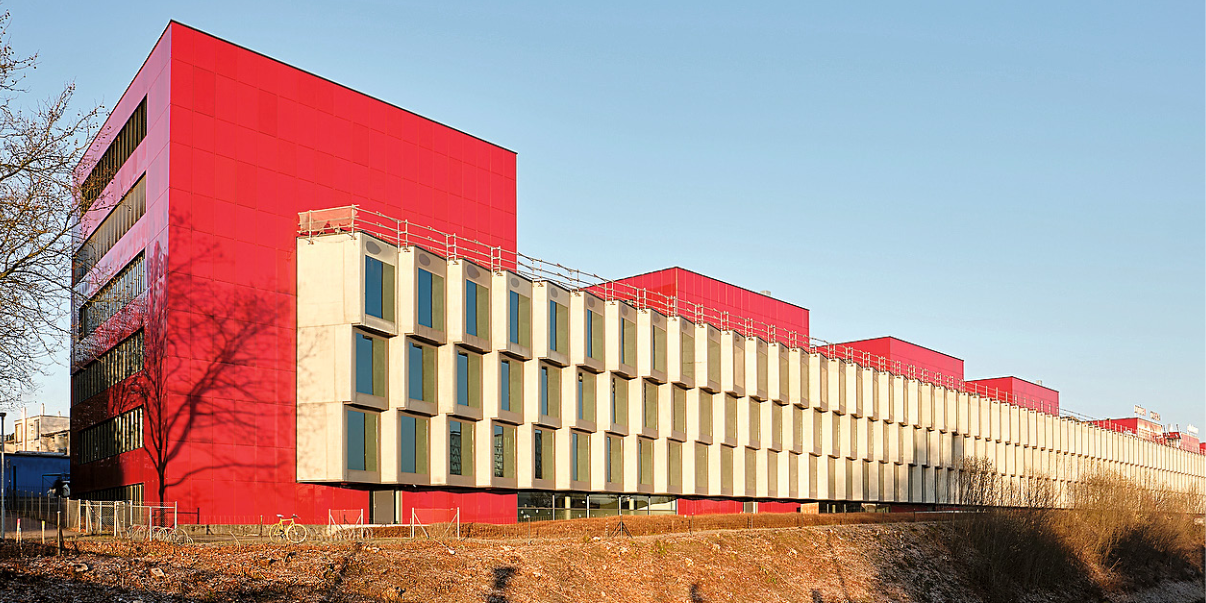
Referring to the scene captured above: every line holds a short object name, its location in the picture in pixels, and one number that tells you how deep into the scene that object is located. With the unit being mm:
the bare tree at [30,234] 33094
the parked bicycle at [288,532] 40466
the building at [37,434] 120312
